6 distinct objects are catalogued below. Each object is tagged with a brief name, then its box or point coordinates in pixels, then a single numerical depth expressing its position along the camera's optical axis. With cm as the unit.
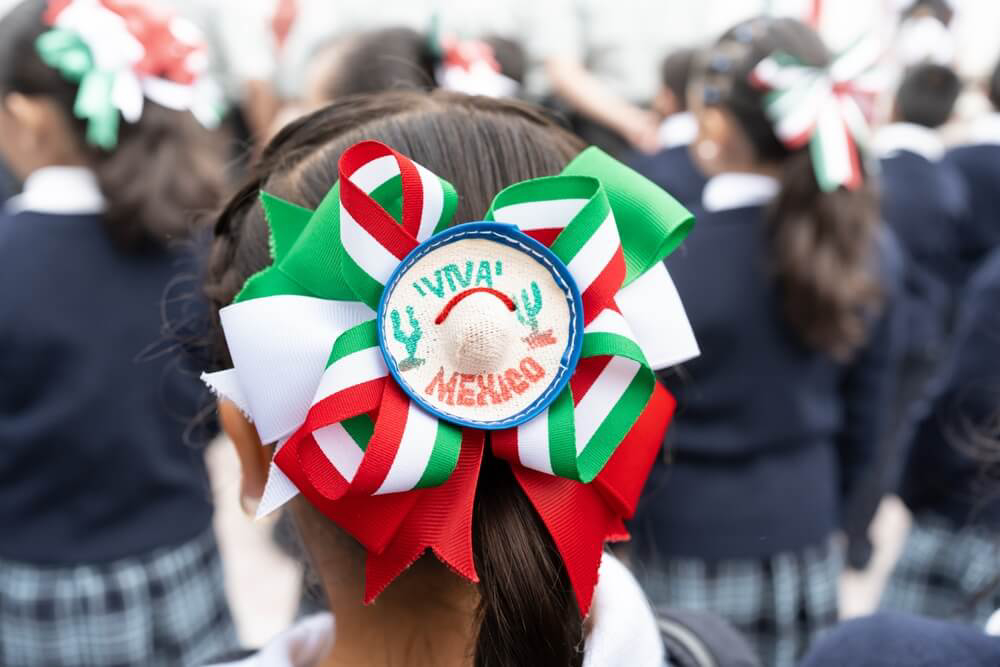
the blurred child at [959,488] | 176
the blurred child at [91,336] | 174
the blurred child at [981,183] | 342
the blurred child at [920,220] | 318
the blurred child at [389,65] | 219
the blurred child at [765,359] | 186
